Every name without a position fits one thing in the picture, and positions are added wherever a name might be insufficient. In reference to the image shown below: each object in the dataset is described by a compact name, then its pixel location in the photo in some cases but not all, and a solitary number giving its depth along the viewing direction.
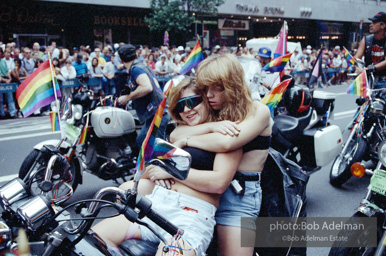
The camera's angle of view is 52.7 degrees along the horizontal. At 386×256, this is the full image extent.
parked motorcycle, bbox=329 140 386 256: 2.54
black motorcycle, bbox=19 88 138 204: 4.38
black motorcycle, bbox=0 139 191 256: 1.50
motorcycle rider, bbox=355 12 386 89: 5.83
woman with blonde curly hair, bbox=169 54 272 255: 2.29
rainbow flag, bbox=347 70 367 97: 4.59
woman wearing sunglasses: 2.04
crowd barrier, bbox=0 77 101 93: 10.47
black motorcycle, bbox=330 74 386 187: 4.67
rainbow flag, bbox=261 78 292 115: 2.99
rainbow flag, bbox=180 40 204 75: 5.11
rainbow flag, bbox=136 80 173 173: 1.77
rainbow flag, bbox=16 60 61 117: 3.03
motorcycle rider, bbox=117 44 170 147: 4.77
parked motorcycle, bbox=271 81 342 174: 4.26
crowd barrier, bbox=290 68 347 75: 18.40
